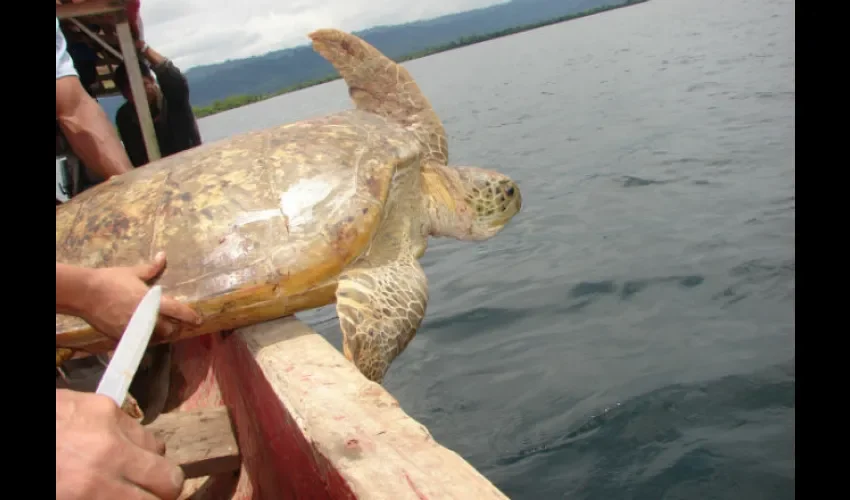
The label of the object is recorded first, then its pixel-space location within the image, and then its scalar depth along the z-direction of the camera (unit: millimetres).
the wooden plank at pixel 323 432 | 995
